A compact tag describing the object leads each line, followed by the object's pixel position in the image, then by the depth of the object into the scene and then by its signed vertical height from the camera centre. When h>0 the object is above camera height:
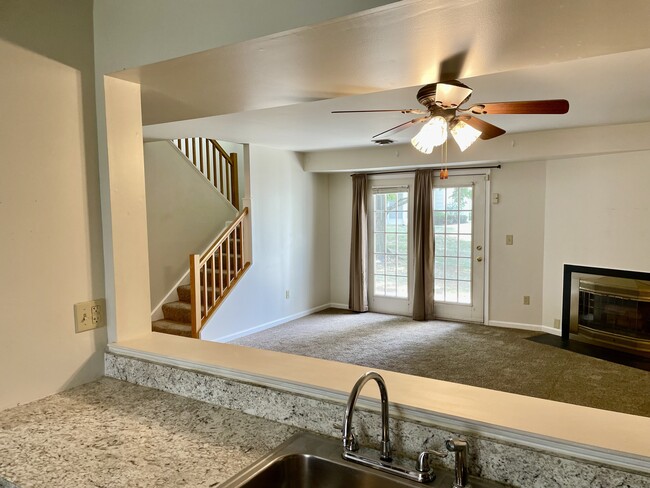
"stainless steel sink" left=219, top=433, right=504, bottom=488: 1.05 -0.62
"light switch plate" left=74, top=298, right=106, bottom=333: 1.65 -0.35
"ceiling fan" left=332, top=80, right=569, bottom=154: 2.38 +0.63
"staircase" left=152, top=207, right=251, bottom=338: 4.74 -0.78
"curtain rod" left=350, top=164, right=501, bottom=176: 5.81 +0.70
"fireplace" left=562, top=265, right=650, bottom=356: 4.57 -1.00
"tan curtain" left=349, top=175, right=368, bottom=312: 6.76 -0.35
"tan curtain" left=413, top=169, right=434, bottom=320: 6.19 -0.35
